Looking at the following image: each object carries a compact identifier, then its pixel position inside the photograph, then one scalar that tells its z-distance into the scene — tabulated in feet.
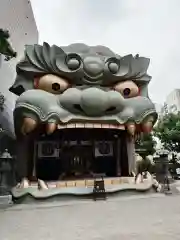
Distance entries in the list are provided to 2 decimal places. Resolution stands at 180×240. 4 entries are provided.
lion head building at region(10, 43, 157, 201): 41.75
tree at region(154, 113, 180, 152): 87.10
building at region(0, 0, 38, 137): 85.72
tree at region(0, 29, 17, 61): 38.09
